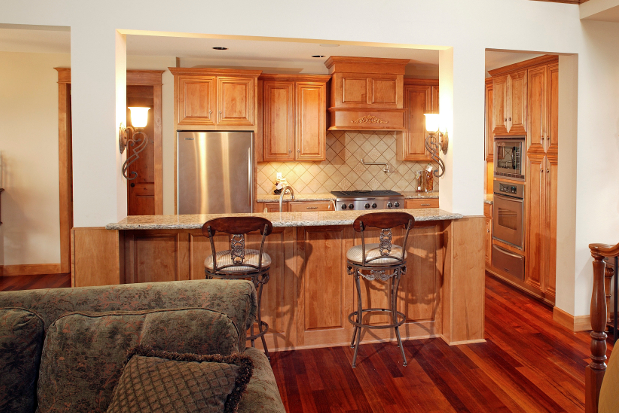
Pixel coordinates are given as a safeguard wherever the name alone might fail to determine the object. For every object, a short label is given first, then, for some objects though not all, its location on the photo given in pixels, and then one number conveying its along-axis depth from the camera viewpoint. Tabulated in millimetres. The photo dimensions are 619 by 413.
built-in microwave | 4887
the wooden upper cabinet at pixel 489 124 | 5508
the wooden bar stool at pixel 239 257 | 2889
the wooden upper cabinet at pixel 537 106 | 4531
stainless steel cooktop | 5512
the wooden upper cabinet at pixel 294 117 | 5645
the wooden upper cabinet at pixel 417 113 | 6016
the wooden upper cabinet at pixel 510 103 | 4836
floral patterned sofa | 1548
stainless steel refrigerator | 5332
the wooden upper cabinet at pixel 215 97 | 5316
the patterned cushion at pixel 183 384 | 1309
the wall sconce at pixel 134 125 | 3281
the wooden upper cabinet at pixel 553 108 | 4363
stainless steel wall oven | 4934
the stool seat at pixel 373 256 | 3188
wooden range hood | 5578
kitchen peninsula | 3365
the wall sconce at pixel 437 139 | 3705
